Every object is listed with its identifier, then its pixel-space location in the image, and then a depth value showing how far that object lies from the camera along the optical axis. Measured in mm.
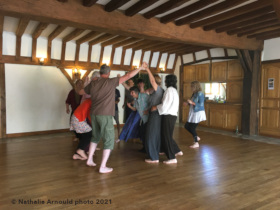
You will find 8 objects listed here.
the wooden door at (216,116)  7910
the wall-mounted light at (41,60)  6787
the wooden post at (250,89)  6809
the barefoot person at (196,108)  5320
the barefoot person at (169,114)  3954
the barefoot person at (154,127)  4141
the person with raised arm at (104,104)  3521
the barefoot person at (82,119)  4004
